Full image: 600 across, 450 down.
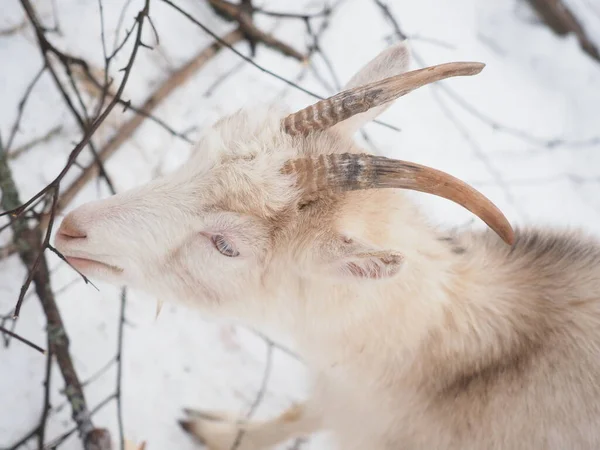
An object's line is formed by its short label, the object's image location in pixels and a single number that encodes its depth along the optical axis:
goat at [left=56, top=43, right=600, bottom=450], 1.96
